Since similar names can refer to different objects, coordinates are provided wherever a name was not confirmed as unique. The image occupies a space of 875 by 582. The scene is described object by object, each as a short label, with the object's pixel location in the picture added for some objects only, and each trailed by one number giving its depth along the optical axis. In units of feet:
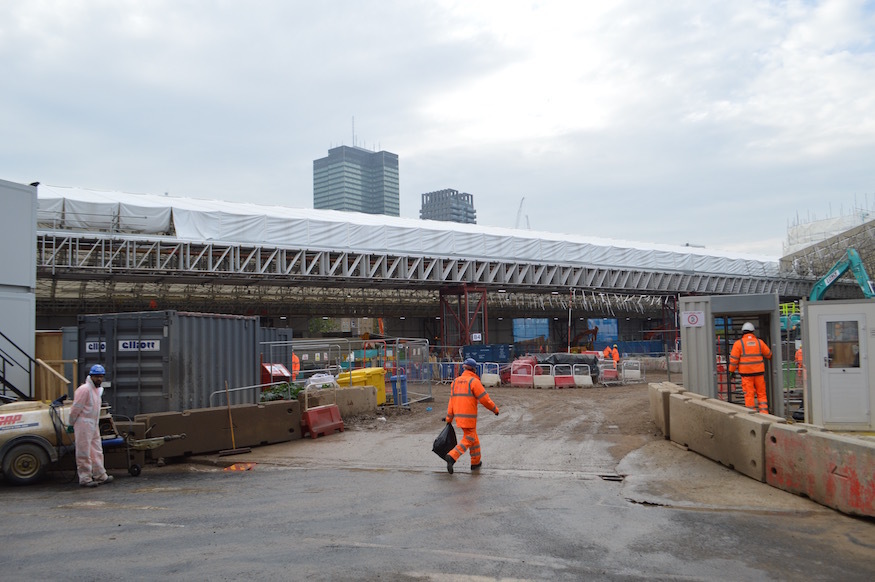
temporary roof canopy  104.01
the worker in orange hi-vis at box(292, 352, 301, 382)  74.65
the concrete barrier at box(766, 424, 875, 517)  22.77
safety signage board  43.14
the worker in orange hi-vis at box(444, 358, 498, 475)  33.45
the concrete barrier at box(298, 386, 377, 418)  51.02
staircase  40.96
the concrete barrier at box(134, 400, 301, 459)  38.42
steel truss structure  102.99
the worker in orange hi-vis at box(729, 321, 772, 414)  41.27
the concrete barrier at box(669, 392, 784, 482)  28.81
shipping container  40.63
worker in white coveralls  32.24
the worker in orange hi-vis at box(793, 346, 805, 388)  65.98
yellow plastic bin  59.82
